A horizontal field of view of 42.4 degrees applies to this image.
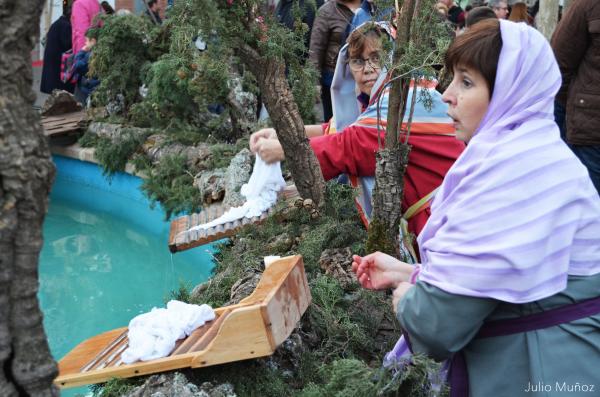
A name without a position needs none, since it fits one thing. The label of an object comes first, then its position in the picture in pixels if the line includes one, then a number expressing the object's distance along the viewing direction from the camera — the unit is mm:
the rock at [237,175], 5509
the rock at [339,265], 3756
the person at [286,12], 7520
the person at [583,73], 4598
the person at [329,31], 6777
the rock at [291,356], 3078
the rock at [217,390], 2785
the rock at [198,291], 3921
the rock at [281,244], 4230
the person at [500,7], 8391
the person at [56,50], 10195
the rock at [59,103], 9477
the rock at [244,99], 7600
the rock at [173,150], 7371
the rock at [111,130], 8406
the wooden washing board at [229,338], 2715
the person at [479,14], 6156
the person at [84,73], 9624
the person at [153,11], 9391
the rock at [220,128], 7922
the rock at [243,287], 3507
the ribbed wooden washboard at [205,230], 4320
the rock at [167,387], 2705
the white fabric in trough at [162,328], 2885
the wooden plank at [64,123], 9156
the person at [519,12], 8422
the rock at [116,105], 9195
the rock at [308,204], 4367
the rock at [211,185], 6121
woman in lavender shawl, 1918
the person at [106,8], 9717
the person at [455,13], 9705
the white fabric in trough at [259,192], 4562
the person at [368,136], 3752
